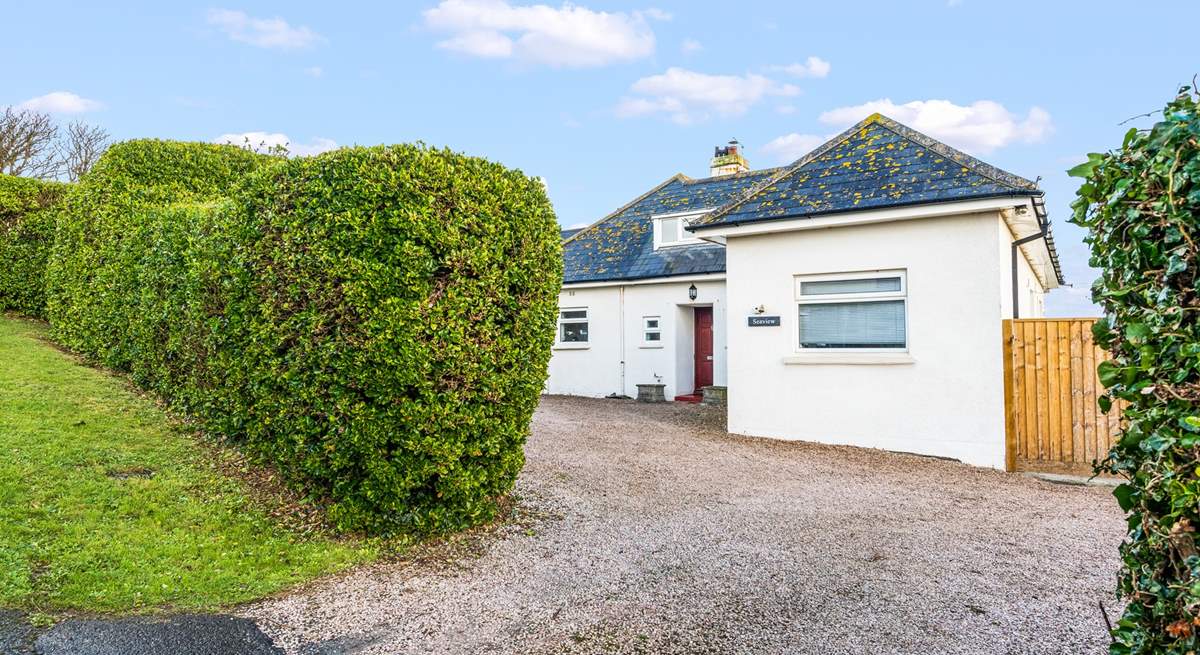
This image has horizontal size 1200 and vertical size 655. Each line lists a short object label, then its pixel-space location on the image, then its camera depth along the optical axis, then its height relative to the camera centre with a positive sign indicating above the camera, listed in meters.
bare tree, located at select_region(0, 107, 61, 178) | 22.56 +6.49
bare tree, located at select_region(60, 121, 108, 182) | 24.74 +6.84
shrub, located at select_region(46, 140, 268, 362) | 9.13 +1.58
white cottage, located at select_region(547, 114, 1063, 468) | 9.38 +0.41
